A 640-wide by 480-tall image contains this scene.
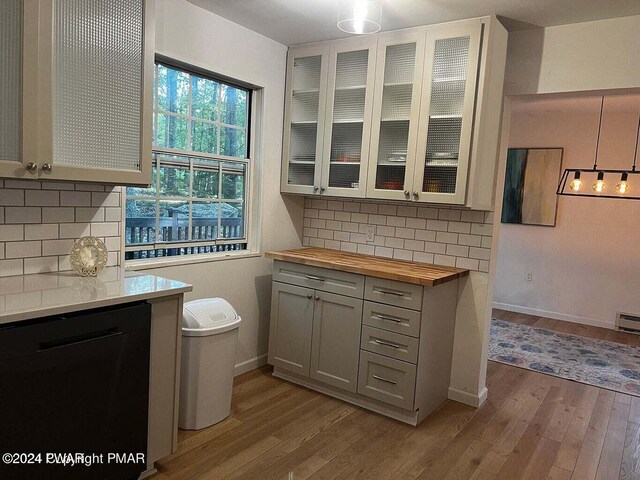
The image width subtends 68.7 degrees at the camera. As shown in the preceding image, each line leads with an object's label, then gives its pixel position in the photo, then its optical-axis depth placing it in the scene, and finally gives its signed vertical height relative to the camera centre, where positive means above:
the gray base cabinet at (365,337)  2.79 -0.86
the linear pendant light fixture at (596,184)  4.97 +0.38
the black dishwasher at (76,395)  1.62 -0.80
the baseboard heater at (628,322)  5.14 -1.12
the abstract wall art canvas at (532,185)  5.57 +0.35
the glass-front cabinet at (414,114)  2.76 +0.59
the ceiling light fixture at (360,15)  2.26 +0.91
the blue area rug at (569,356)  3.81 -1.27
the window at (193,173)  2.82 +0.13
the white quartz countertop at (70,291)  1.63 -0.43
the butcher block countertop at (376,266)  2.75 -0.40
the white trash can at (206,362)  2.55 -0.94
